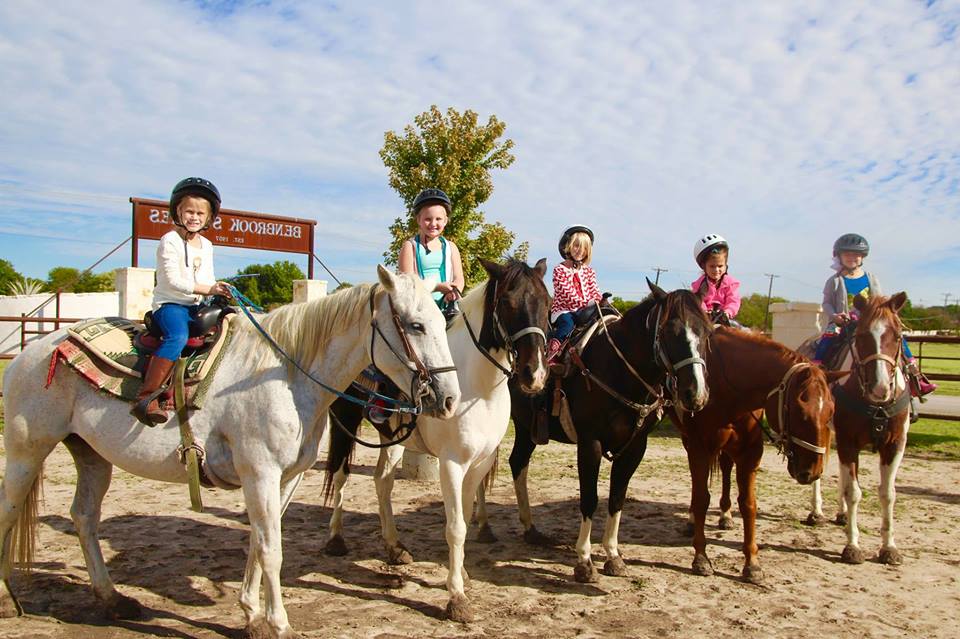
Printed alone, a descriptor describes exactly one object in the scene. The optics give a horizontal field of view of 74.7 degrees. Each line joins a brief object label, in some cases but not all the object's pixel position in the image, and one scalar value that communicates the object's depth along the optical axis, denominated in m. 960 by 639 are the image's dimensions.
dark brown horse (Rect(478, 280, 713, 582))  4.34
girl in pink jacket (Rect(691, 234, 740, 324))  5.61
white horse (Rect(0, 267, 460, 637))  3.31
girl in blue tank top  4.72
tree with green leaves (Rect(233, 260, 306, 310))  48.75
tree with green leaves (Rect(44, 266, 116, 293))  43.72
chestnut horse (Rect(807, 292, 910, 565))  4.97
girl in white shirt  3.44
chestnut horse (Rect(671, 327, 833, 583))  4.42
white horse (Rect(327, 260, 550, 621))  3.90
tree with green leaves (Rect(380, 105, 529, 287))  11.91
